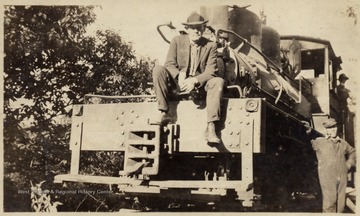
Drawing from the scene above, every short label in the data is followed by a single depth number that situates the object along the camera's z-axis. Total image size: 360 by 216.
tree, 4.76
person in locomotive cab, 6.90
